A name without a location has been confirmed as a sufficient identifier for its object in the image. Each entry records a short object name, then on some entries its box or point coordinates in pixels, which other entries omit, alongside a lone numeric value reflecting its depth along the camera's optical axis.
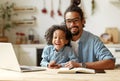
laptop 2.08
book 2.05
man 2.64
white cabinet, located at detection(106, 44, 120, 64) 4.66
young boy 2.53
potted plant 5.24
